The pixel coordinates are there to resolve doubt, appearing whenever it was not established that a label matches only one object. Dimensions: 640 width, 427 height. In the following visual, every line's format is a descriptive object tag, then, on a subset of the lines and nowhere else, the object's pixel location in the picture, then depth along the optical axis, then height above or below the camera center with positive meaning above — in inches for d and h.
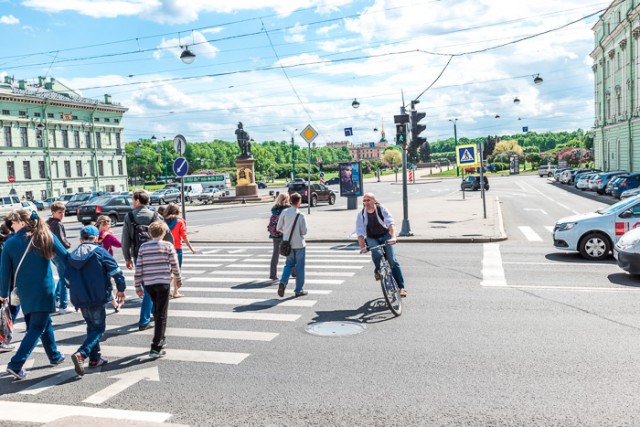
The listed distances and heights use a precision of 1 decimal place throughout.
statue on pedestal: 1808.6 +126.8
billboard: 1277.1 -6.8
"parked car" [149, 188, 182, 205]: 1996.8 -34.6
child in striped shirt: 265.0 -40.4
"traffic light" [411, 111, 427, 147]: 724.0 +55.7
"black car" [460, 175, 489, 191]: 2011.7 -42.9
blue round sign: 686.5 +22.4
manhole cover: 294.0 -78.1
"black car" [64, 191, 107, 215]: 1670.8 -30.9
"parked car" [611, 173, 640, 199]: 1374.3 -51.4
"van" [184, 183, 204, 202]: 2182.6 -26.1
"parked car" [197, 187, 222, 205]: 2085.1 -42.5
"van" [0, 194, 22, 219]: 1455.1 -23.9
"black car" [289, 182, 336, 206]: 1489.9 -37.4
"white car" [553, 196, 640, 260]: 500.4 -56.6
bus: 3198.3 +22.6
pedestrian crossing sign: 934.4 +24.2
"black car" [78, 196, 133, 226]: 1088.2 -37.3
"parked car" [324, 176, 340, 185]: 3670.0 -24.5
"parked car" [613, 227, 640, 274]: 393.4 -61.5
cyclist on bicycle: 350.6 -32.2
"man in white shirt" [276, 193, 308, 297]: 386.6 -38.8
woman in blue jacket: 241.6 -34.1
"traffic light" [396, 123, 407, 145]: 692.7 +49.3
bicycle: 323.8 -63.6
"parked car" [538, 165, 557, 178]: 3124.0 -21.3
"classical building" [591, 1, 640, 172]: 2047.2 +296.6
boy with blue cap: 242.7 -39.9
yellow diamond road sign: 997.2 +77.2
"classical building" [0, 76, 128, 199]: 2554.1 +241.4
